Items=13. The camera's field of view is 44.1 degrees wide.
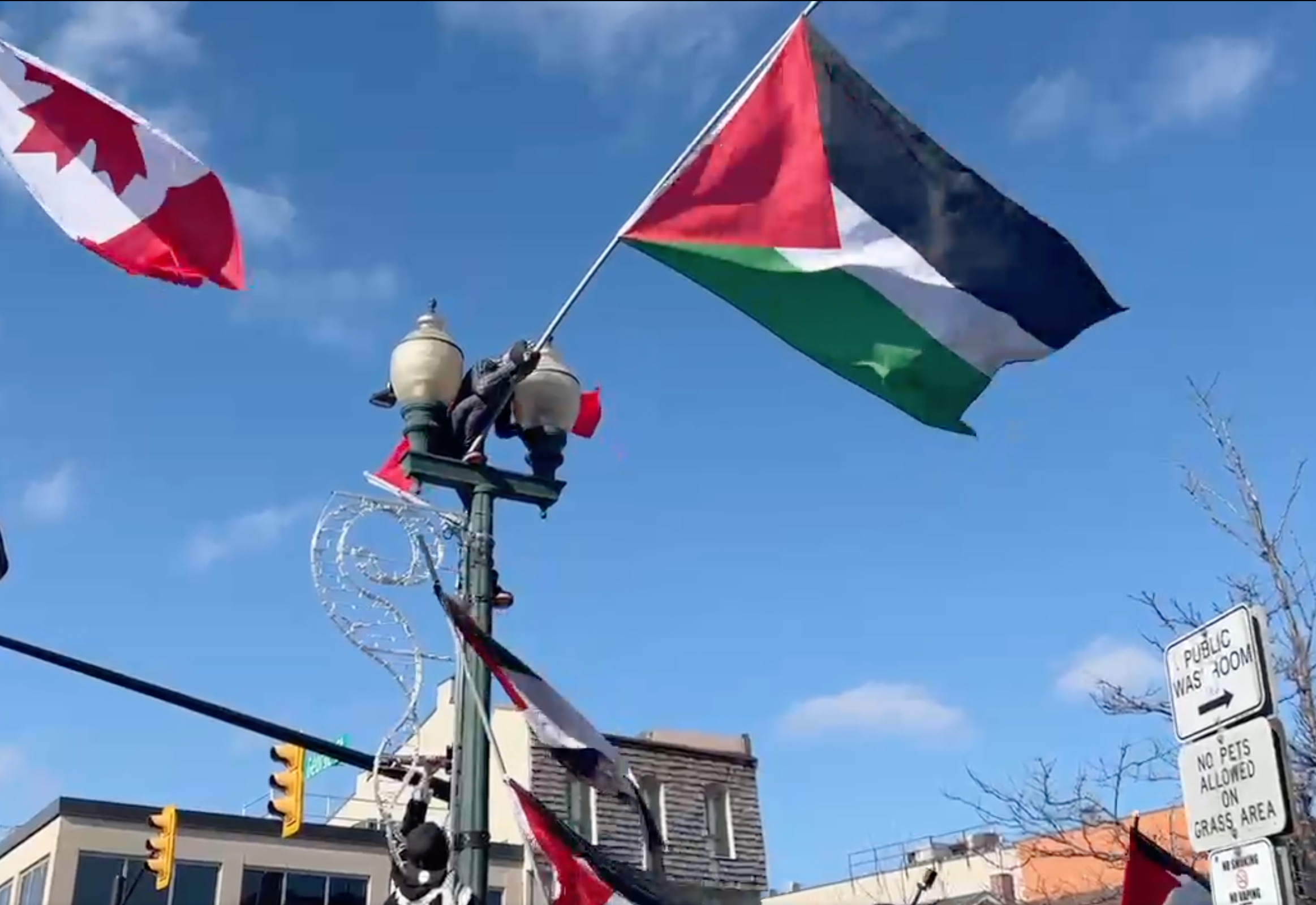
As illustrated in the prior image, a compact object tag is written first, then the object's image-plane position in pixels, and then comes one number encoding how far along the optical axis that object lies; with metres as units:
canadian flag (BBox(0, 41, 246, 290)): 10.84
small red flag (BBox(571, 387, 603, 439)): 11.35
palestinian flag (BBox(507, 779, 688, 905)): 8.57
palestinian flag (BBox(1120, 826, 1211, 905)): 12.31
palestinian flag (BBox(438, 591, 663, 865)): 8.26
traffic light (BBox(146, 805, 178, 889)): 21.27
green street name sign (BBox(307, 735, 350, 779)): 34.16
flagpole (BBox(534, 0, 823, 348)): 9.07
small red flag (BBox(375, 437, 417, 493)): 10.42
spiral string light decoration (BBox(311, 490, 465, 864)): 8.79
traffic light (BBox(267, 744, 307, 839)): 13.48
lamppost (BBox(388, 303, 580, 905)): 8.32
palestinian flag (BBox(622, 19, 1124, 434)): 9.55
